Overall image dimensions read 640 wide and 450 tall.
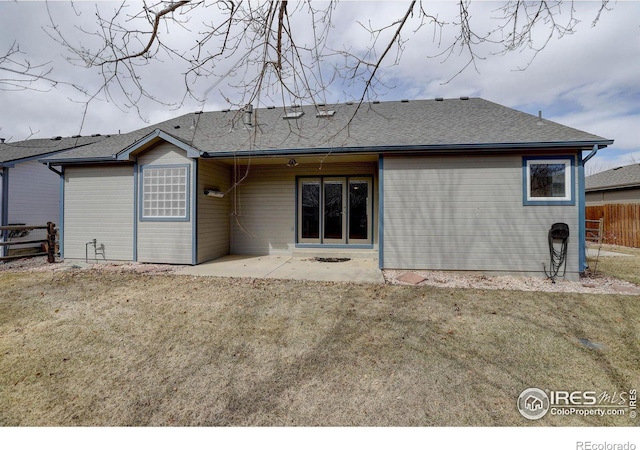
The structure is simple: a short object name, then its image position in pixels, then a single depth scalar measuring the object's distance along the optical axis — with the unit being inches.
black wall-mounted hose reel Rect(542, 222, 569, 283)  250.5
